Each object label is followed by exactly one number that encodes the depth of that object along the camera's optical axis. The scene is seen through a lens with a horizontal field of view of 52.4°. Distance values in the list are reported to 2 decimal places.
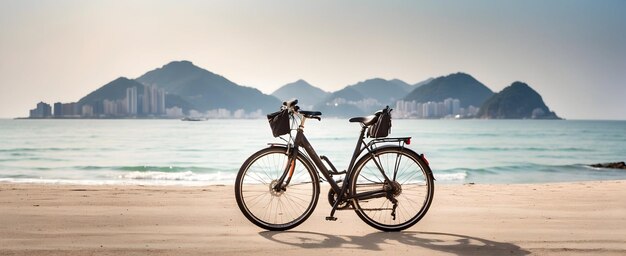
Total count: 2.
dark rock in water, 24.20
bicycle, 5.38
